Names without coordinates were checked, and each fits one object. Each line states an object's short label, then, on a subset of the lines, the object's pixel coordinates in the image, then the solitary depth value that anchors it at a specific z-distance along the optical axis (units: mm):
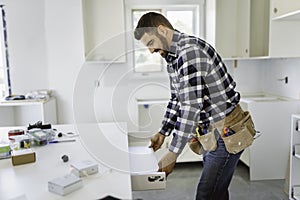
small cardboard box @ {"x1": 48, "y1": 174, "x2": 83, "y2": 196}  955
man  1224
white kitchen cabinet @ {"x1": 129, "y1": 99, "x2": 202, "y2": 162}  2816
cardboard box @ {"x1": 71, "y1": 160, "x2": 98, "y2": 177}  1106
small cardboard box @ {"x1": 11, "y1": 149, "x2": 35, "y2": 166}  1266
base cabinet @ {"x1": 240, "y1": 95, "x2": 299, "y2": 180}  2662
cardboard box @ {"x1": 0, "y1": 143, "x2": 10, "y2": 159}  1381
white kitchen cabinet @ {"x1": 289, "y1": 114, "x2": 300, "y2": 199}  2285
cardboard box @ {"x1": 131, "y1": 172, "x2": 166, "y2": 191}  1137
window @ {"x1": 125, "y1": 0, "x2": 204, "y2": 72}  3250
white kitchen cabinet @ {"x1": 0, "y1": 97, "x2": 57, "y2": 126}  3002
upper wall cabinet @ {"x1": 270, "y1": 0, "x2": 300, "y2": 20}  2412
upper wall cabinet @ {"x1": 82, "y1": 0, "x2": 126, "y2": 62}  3129
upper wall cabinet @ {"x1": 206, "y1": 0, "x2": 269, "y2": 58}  2988
